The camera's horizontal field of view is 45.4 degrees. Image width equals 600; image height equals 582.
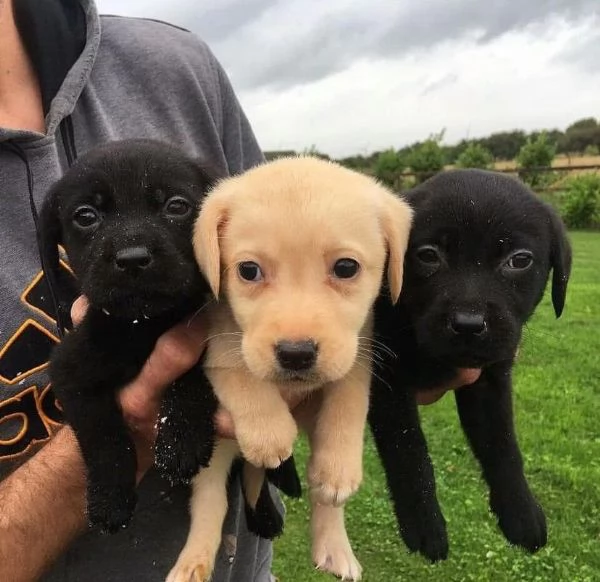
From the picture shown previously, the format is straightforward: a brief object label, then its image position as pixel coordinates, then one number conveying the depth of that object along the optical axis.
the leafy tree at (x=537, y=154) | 22.83
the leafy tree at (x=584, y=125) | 35.41
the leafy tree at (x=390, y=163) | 20.09
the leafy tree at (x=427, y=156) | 16.86
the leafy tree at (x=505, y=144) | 26.08
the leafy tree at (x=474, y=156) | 17.47
